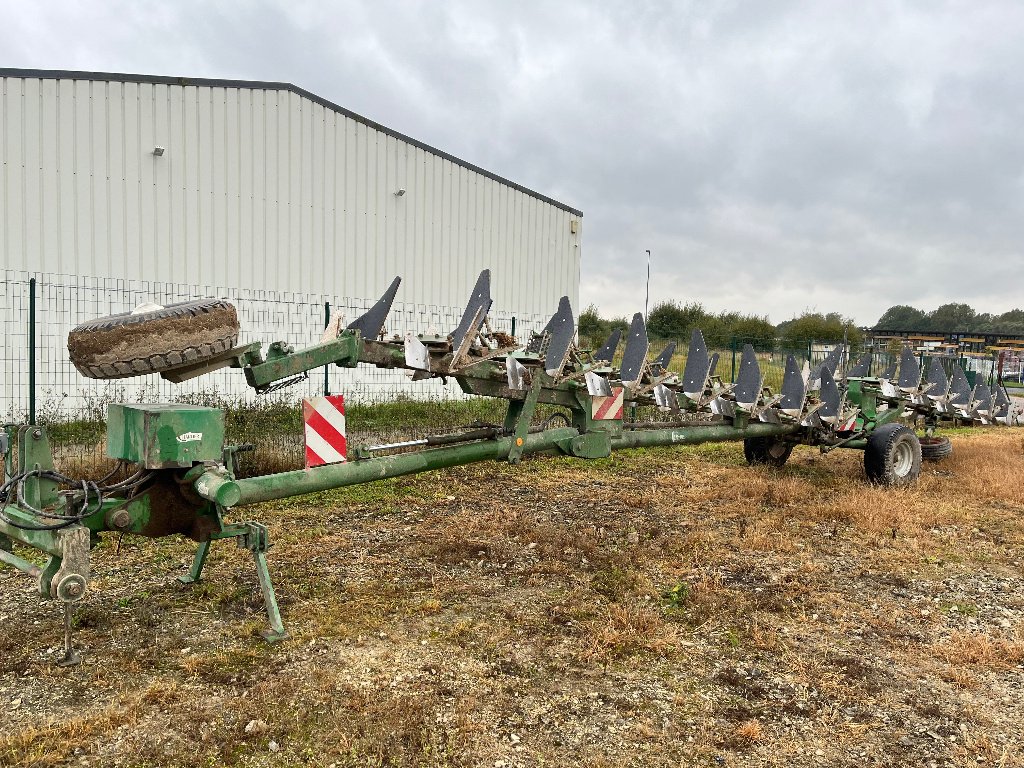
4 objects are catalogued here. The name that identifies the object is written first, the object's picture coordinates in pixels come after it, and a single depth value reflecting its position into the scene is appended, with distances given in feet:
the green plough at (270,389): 10.57
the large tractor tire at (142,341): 10.25
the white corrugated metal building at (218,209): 32.17
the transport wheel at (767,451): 28.12
